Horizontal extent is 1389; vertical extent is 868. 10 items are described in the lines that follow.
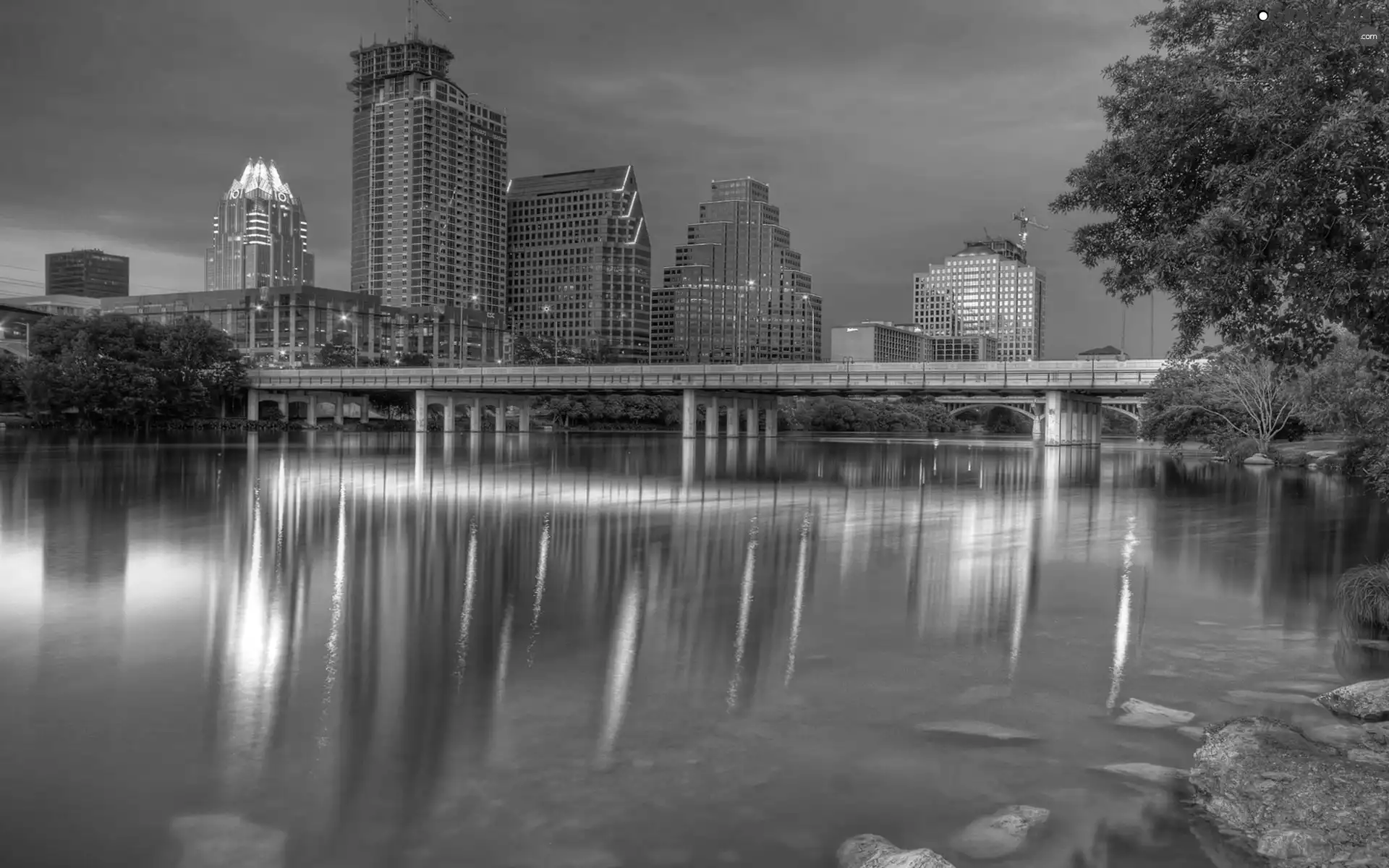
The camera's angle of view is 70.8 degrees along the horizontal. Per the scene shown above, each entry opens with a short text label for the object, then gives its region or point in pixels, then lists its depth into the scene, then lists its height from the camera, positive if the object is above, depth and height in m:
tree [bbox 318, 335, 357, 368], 194.12 +8.24
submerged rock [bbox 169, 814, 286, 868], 7.42 -3.47
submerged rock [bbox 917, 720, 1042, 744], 10.29 -3.42
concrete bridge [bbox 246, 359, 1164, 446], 89.81 +2.39
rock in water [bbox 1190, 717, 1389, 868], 7.60 -3.21
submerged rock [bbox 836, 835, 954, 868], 6.98 -3.38
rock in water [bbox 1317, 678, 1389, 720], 11.13 -3.27
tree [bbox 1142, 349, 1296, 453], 63.94 +0.97
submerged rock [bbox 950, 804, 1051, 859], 7.93 -3.51
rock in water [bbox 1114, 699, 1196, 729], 10.94 -3.43
